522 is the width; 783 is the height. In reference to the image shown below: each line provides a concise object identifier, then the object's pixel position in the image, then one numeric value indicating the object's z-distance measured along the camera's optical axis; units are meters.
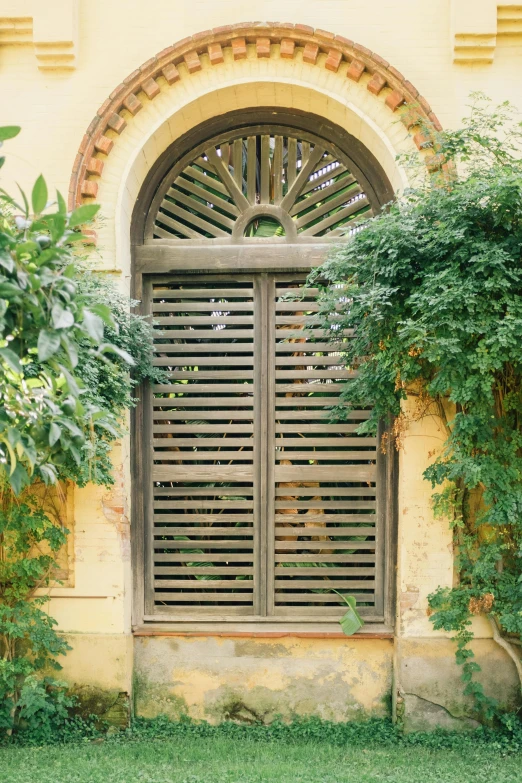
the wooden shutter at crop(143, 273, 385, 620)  5.39
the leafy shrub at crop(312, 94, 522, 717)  4.13
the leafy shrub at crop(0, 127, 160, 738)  1.93
